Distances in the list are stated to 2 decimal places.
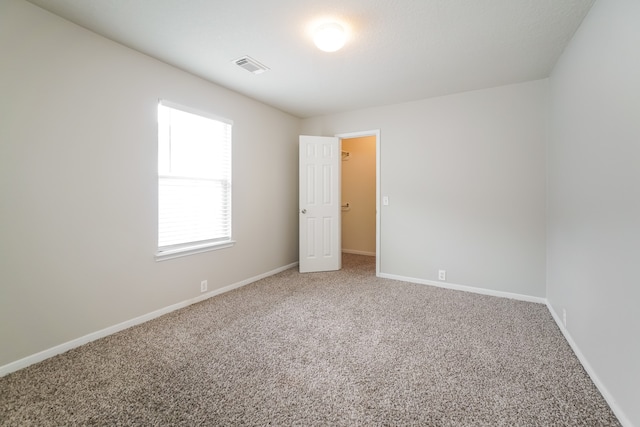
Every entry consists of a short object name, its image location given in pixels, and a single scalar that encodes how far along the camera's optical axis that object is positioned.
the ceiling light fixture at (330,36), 2.03
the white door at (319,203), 4.19
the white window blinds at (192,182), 2.71
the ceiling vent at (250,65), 2.57
